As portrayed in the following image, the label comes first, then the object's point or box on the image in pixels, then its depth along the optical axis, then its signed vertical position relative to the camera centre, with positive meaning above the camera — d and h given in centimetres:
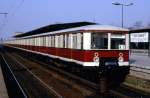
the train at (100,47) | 1814 -43
